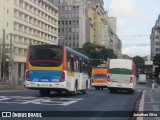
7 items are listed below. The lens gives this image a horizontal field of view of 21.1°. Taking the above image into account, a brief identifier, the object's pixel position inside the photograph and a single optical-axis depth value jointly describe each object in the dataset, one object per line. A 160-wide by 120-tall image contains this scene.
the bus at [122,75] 40.53
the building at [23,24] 88.50
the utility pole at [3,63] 69.43
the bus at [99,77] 56.72
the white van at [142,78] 134.00
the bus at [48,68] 25.91
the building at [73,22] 148.38
